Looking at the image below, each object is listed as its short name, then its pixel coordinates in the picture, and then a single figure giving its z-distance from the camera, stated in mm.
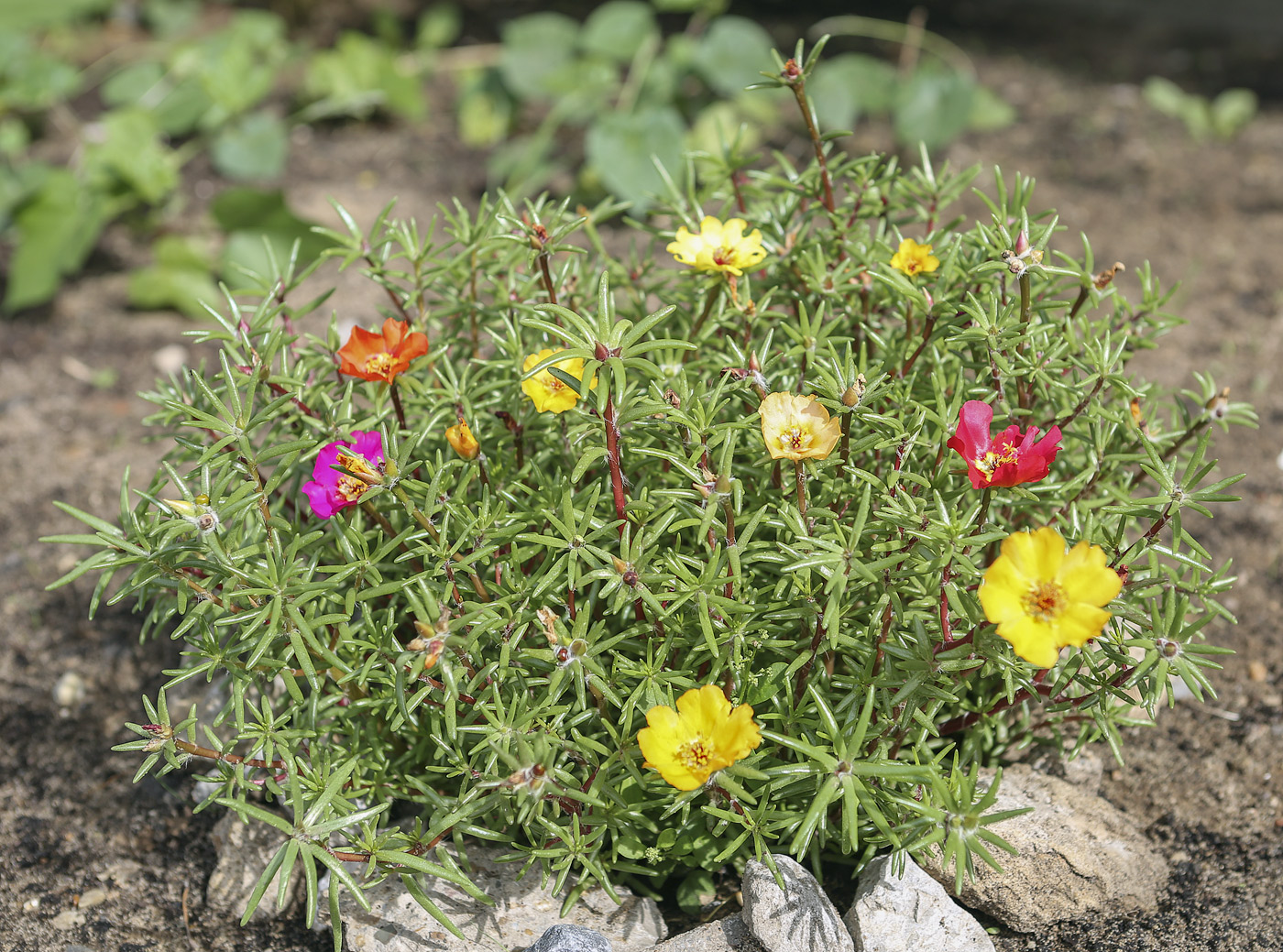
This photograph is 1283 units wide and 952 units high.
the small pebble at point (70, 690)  676
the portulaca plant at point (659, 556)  487
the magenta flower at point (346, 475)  476
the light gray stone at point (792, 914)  506
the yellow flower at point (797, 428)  473
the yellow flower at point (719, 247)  522
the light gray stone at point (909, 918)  511
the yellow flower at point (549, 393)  496
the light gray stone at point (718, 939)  519
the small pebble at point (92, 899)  581
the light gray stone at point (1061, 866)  534
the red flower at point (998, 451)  461
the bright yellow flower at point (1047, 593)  441
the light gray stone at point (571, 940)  511
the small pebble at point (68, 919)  572
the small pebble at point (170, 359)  948
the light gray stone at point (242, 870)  570
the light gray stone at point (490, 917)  531
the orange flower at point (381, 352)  512
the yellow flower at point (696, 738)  464
